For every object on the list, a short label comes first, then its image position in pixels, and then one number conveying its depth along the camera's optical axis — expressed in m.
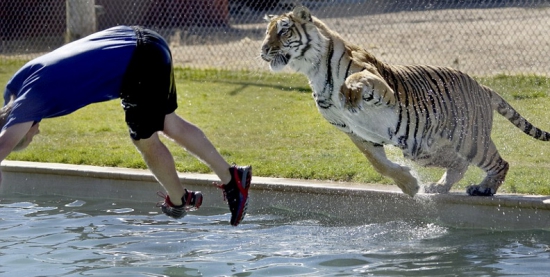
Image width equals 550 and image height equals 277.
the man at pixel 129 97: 10.28
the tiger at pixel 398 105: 12.30
